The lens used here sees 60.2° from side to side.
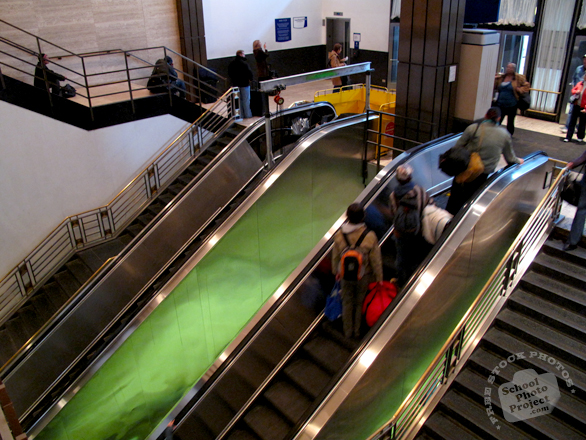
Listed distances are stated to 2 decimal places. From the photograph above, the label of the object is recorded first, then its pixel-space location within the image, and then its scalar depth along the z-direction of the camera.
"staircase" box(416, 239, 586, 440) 4.18
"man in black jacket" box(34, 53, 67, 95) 8.53
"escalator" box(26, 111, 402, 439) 5.98
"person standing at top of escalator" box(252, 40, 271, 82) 10.59
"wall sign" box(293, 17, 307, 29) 15.35
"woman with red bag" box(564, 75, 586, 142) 7.95
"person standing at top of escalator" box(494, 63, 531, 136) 7.75
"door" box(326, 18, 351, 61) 15.48
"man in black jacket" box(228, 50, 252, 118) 9.48
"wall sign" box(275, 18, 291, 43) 14.90
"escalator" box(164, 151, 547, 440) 4.25
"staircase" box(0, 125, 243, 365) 7.90
